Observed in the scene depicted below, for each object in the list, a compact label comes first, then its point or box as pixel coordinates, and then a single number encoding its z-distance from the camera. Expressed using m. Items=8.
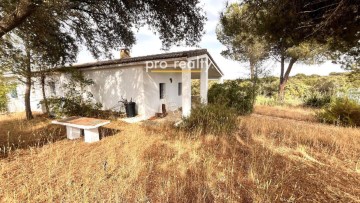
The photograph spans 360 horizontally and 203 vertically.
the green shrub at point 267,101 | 17.02
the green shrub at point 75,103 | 9.88
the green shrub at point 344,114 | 8.77
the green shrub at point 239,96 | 11.52
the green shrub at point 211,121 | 6.46
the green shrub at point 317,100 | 14.84
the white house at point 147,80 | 7.87
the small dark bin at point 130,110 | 9.65
